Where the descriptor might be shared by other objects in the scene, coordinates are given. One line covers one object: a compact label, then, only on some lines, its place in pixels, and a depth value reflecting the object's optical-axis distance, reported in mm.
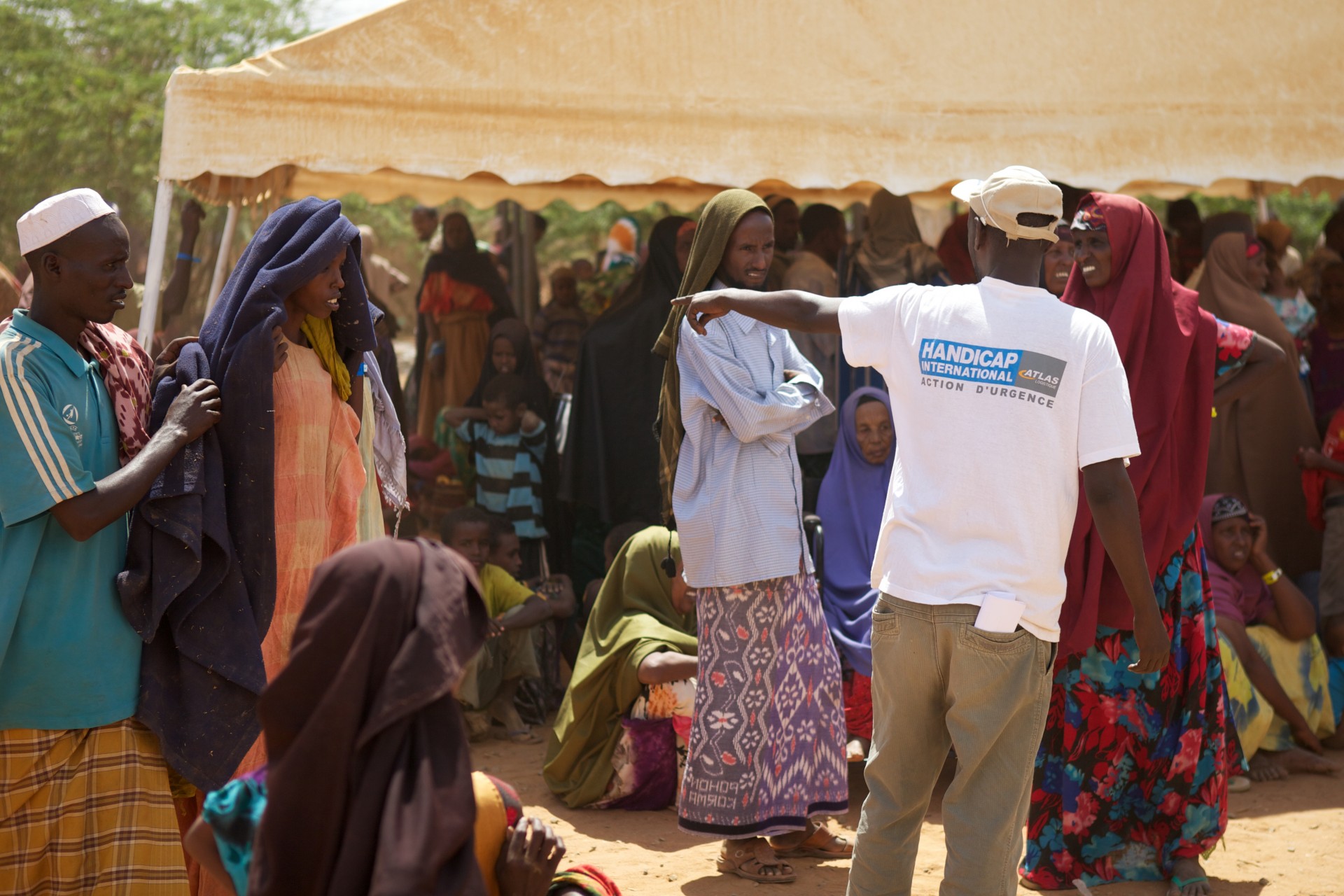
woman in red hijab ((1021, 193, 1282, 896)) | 4047
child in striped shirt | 7180
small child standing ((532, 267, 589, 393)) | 9039
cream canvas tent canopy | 5852
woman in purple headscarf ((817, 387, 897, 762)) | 5730
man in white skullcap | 2930
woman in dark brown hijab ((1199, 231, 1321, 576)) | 6773
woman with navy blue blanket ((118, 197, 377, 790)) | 3080
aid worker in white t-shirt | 2871
